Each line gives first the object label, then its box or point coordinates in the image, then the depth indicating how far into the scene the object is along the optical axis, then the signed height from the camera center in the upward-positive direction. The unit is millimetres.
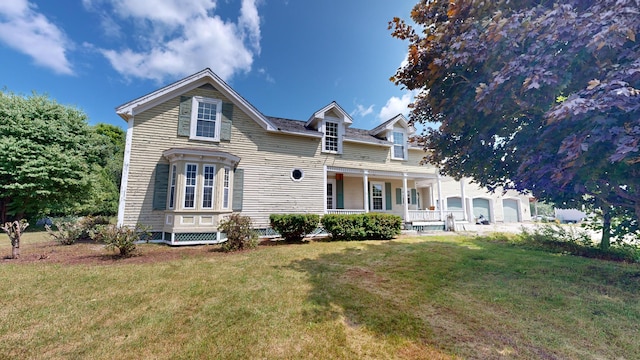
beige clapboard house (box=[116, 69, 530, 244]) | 9883 +2165
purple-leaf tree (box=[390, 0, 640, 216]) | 3365 +2252
